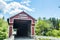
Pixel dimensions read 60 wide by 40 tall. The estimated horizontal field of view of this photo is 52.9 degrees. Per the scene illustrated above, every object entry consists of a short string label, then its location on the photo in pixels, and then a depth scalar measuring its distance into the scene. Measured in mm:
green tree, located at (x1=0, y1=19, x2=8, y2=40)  13087
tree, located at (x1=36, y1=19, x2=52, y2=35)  16964
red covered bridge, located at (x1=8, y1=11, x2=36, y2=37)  9802
